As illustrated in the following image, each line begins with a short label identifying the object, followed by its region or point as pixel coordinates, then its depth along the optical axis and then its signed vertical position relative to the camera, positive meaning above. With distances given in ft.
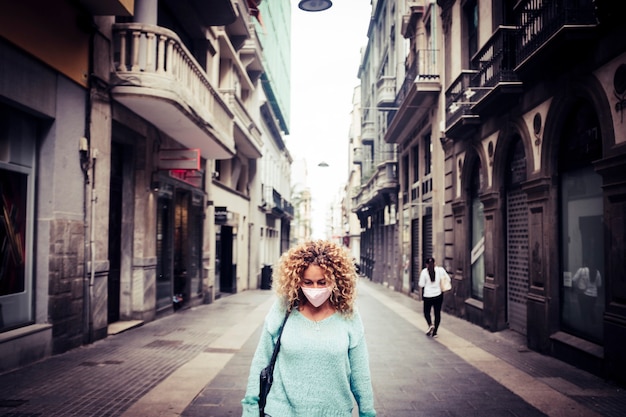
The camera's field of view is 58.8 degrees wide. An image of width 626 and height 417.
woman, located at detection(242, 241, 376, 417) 9.00 -1.70
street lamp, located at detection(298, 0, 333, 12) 42.15 +18.00
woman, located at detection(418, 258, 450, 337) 38.37 -3.30
